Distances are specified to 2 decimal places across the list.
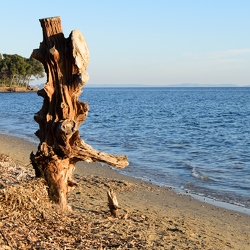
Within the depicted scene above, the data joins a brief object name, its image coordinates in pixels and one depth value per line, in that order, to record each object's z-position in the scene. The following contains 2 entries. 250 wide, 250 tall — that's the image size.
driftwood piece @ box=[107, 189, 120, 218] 7.51
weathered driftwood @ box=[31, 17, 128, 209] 6.58
